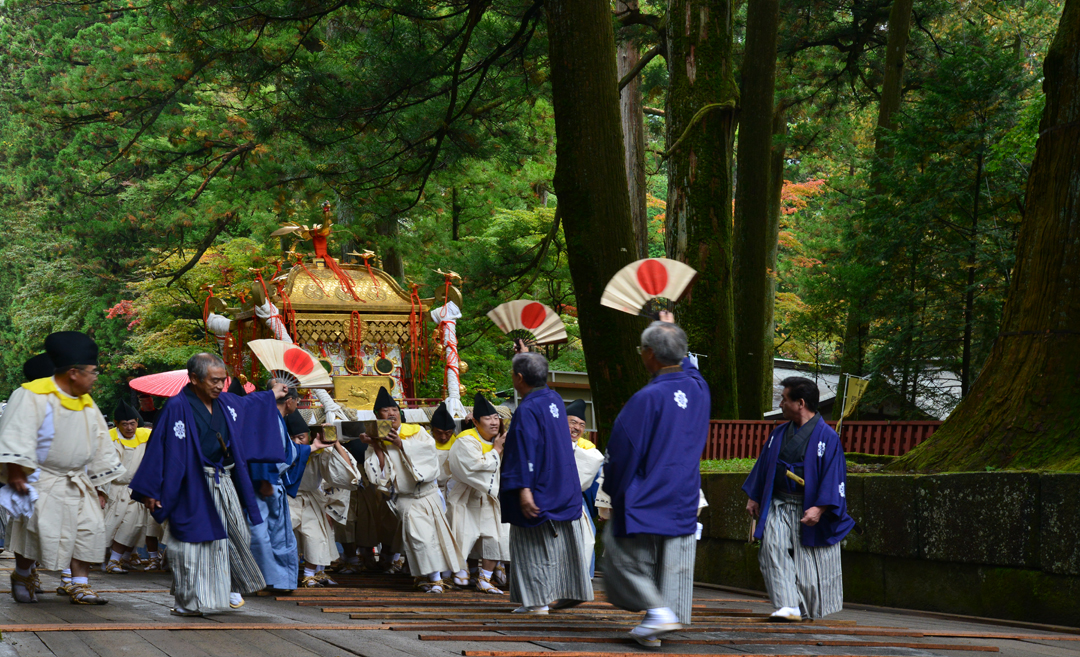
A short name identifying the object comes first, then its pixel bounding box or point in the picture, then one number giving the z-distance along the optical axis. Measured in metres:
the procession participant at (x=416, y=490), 16.44
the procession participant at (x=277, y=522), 14.24
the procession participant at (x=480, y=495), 16.42
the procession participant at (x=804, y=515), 12.84
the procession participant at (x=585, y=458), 16.66
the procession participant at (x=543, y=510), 12.36
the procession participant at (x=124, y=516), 19.53
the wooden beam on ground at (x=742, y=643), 9.51
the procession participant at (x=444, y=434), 17.75
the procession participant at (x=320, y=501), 17.23
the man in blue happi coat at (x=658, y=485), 10.22
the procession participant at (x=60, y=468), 12.45
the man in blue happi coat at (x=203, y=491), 11.59
